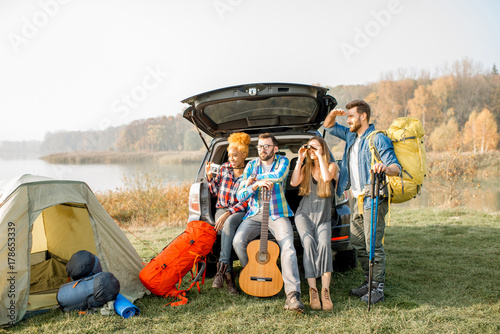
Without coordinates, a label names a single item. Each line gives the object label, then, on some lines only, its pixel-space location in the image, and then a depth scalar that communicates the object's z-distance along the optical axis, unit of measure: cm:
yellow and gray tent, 248
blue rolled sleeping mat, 249
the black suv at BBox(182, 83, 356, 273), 301
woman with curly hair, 291
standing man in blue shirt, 261
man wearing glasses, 273
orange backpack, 284
